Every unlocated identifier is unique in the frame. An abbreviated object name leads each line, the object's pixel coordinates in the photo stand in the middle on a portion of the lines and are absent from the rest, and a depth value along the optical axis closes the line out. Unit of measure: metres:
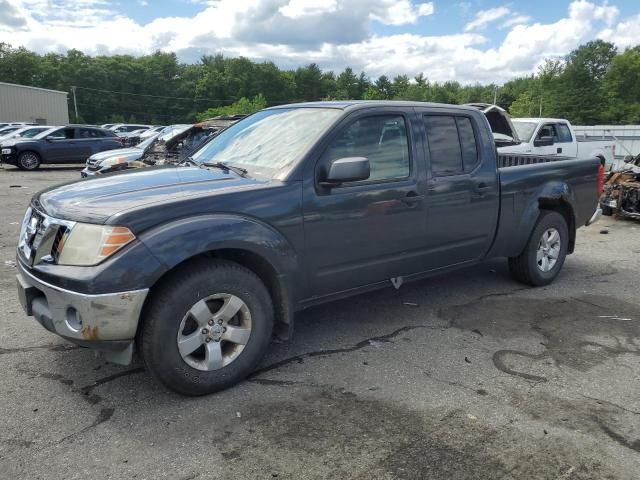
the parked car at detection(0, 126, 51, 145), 20.58
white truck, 12.36
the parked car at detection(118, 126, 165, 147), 24.45
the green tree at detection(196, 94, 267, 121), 61.72
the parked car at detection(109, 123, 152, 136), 40.00
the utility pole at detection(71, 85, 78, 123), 82.49
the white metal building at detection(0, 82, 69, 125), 43.19
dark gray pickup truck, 3.02
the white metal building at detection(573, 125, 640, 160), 19.11
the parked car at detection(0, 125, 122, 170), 18.64
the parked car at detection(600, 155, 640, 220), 9.89
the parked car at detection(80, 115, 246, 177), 11.30
